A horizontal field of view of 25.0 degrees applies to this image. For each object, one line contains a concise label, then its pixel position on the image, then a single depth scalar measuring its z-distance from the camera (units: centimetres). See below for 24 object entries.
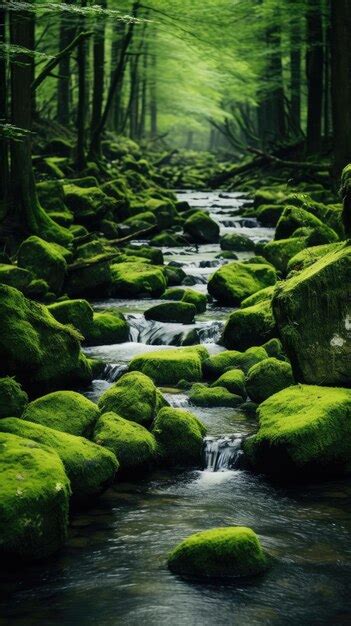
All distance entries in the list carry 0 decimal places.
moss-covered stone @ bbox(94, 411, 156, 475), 636
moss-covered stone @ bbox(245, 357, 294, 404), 788
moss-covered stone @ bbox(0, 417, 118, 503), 577
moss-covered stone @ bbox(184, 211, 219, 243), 1803
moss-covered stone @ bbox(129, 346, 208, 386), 867
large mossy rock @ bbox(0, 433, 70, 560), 483
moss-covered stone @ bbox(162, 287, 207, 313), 1184
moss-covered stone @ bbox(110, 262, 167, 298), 1296
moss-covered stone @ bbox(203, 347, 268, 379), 881
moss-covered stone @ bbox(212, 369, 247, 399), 820
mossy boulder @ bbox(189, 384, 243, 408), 796
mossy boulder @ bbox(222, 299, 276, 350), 955
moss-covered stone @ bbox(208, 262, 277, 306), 1221
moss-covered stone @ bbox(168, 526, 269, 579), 484
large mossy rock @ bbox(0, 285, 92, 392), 717
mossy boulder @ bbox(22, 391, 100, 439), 645
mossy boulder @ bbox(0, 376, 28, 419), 628
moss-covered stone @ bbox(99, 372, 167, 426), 697
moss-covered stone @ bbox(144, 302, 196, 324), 1109
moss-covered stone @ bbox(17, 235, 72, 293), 1182
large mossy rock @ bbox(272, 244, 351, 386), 724
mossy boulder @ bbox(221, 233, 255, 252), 1702
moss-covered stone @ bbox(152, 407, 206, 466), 674
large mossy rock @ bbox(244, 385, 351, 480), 631
